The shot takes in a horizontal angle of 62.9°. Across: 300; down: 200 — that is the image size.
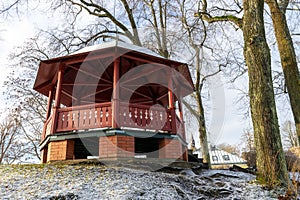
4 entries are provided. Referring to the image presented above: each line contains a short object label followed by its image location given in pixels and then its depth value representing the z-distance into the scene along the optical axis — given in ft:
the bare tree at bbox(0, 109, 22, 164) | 56.76
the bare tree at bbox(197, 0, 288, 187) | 14.29
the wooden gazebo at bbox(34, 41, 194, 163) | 22.25
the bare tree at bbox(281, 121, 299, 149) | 73.69
